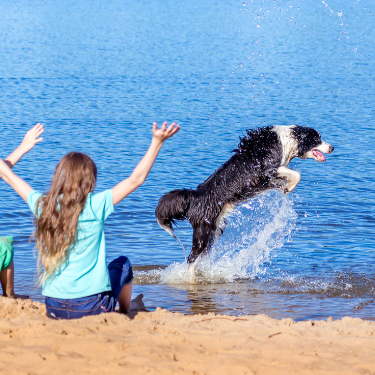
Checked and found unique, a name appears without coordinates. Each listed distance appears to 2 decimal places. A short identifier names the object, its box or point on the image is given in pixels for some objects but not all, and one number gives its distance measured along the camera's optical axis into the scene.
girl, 7.64
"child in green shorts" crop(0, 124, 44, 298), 8.81
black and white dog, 13.81
